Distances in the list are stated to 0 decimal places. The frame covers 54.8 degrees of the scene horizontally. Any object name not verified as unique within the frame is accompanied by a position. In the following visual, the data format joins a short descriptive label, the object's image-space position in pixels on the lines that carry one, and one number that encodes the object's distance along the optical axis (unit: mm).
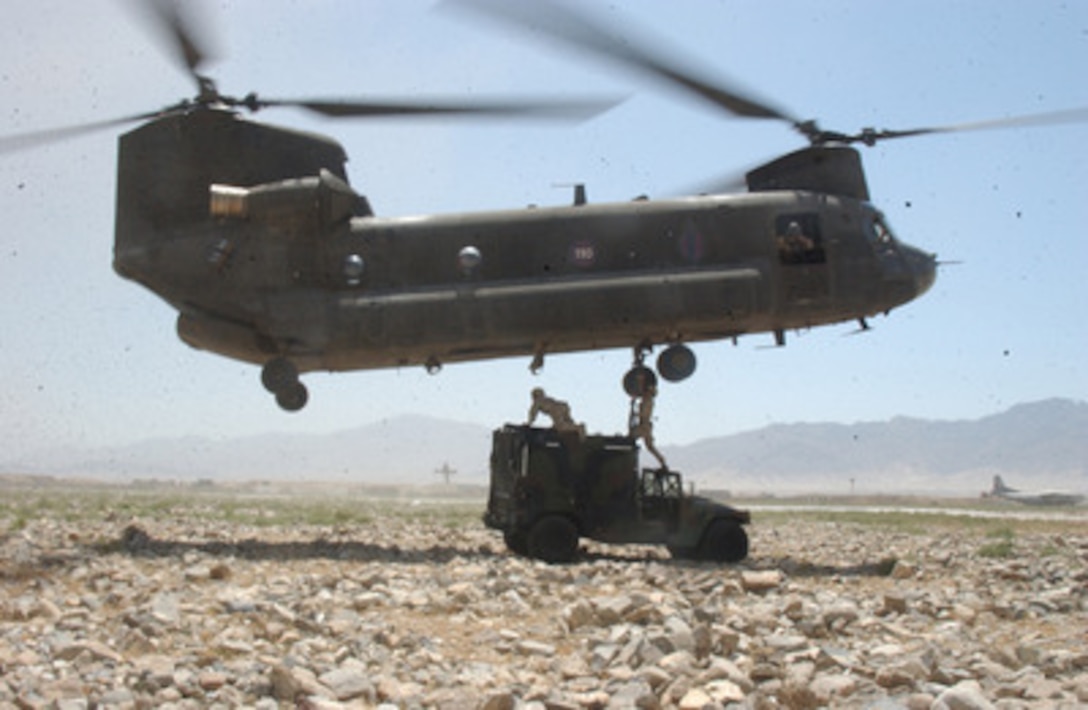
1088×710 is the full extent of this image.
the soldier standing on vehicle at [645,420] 14703
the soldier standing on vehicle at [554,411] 14175
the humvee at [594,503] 13547
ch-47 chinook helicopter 14766
